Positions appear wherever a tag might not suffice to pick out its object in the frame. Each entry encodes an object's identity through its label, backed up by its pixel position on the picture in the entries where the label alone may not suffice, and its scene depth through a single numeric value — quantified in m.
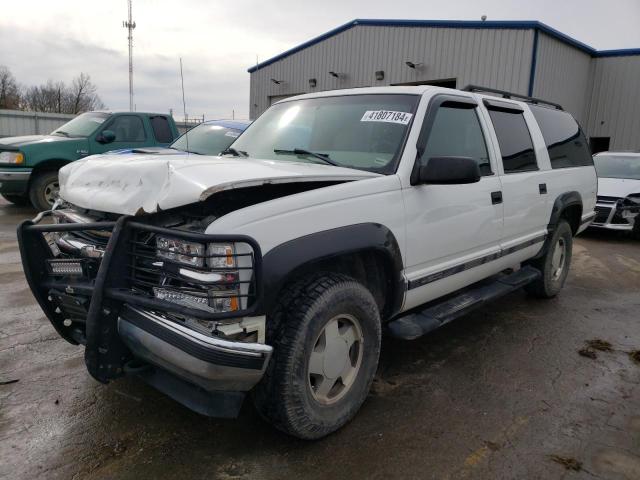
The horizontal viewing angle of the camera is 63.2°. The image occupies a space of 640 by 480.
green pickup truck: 9.09
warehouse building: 15.20
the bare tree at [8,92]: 48.78
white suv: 2.26
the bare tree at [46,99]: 48.31
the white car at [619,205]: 8.97
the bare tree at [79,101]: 47.70
